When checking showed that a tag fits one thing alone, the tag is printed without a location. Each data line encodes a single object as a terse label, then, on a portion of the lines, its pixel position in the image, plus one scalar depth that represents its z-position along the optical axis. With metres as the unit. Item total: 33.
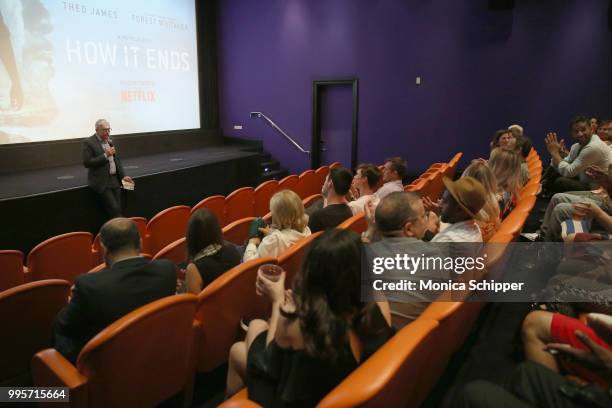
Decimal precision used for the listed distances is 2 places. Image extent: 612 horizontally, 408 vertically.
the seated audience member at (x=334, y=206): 2.83
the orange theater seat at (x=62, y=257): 2.79
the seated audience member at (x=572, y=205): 2.45
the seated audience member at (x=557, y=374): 1.26
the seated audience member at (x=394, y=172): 3.88
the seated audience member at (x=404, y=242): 1.70
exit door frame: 7.86
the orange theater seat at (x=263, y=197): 4.68
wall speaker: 6.28
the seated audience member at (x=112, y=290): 1.61
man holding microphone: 4.42
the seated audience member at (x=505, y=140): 4.45
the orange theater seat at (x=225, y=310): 1.71
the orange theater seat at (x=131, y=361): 1.37
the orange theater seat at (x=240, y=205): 4.23
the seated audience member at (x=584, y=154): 3.92
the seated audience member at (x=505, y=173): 3.20
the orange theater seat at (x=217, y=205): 3.95
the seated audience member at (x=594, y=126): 4.96
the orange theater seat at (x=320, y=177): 5.97
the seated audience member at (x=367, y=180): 3.48
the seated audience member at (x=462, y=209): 2.00
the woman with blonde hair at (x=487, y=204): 2.24
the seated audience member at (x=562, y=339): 1.43
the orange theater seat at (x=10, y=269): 2.58
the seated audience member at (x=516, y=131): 4.86
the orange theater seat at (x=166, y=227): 3.54
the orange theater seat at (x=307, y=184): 5.48
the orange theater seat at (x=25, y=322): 1.83
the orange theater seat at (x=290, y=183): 5.09
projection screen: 5.33
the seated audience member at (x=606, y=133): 4.84
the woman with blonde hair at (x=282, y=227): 2.36
